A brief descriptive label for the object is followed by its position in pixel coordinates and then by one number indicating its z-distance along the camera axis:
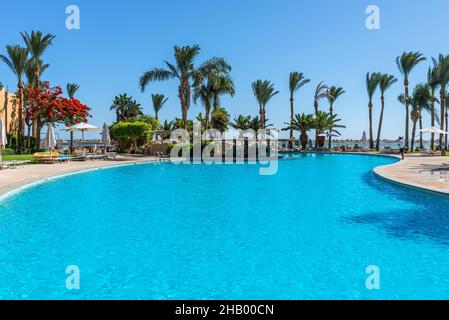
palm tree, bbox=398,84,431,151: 41.84
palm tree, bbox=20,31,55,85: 31.33
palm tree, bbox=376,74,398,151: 46.03
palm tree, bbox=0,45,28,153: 31.27
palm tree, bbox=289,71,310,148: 52.00
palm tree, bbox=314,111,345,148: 50.44
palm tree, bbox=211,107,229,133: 42.06
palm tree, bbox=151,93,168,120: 68.31
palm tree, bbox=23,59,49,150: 32.53
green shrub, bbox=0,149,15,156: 27.41
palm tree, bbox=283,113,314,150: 50.19
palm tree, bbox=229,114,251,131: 51.09
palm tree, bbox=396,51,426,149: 40.59
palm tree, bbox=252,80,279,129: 51.88
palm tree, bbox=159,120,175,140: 56.88
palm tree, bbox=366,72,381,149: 46.88
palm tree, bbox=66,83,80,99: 53.19
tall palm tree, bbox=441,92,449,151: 46.04
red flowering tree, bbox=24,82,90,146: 29.50
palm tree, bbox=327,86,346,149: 53.12
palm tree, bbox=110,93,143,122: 58.19
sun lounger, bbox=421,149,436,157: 31.04
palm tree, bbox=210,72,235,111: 35.58
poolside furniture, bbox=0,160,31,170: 17.98
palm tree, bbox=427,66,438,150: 39.03
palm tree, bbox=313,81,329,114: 51.25
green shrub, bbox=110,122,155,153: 34.16
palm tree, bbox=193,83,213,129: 38.22
